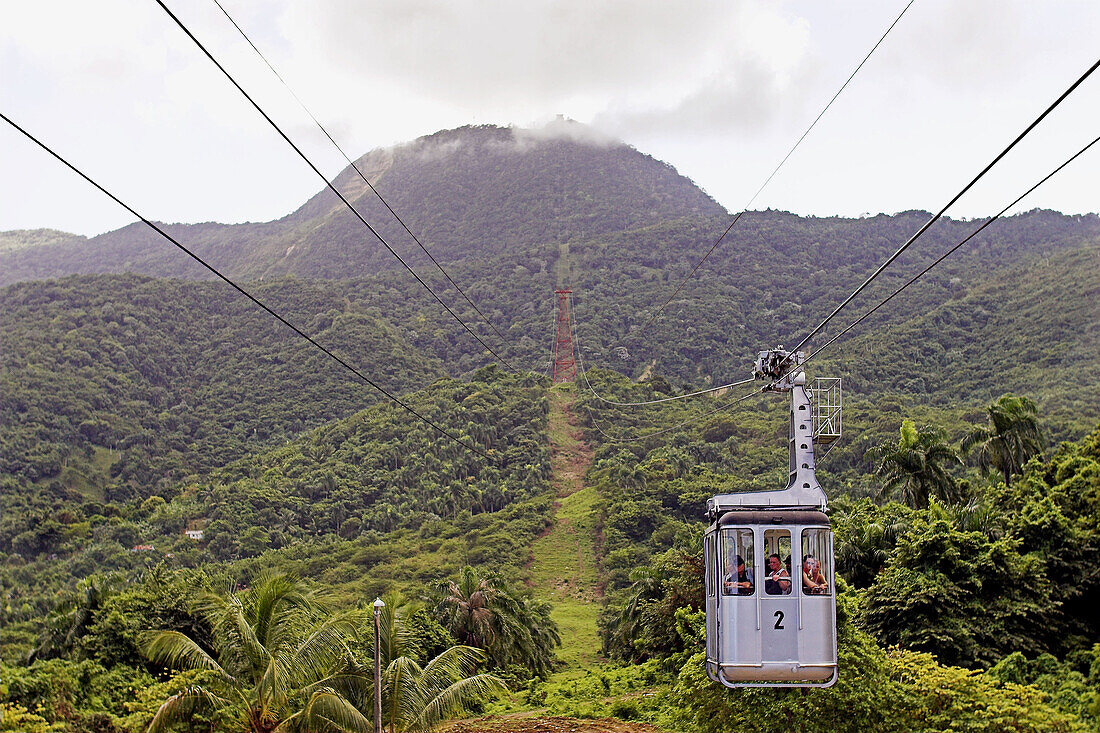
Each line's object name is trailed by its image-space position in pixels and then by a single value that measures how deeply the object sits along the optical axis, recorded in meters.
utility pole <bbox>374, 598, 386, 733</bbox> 16.91
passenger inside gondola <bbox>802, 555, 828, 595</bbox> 13.16
